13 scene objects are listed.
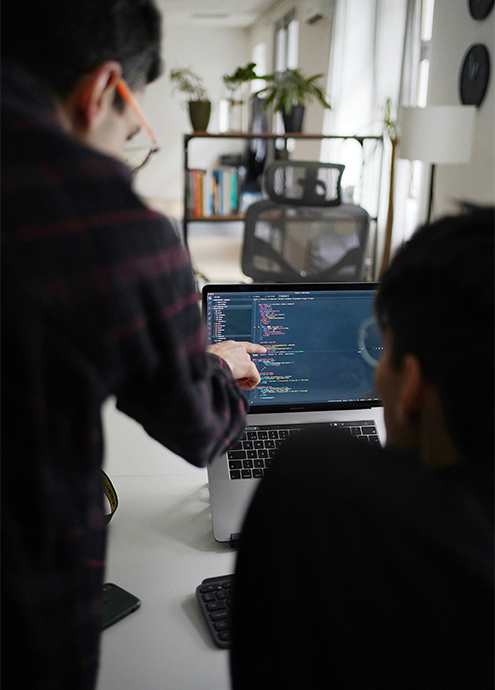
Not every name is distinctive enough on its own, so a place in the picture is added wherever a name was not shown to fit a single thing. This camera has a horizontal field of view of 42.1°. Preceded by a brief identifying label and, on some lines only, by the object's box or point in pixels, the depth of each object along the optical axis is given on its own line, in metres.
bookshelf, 3.66
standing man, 0.53
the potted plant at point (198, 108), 3.97
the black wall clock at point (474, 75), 3.18
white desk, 0.79
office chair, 3.03
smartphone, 0.86
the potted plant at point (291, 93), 3.99
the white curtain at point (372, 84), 4.02
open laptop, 1.17
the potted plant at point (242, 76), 3.92
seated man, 0.43
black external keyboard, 0.83
